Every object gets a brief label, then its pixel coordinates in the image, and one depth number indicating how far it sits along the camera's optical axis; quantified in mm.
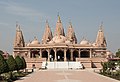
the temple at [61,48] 39770
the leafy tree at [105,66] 25276
